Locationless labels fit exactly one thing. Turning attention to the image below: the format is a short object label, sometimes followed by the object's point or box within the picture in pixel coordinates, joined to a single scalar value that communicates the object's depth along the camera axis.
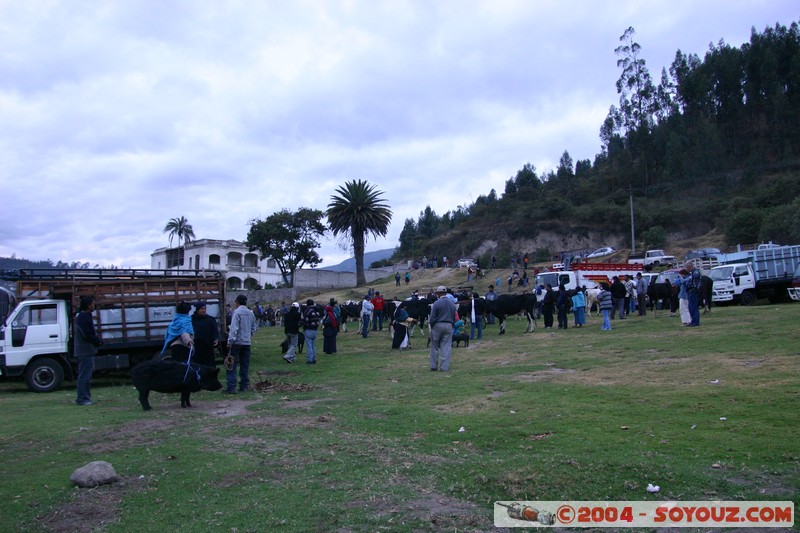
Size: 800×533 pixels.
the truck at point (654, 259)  45.16
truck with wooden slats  14.10
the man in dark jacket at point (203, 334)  11.33
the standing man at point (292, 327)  18.03
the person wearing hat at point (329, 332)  19.11
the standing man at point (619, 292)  23.55
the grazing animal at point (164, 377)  10.02
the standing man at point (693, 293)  17.91
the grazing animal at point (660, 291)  26.31
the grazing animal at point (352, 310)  36.15
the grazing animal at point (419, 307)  26.45
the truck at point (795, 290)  26.50
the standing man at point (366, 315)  26.92
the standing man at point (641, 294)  25.36
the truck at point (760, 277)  27.80
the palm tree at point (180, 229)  115.15
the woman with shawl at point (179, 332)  11.16
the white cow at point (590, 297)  28.03
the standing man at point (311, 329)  17.17
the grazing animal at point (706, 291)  21.29
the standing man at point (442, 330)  13.62
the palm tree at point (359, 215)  66.88
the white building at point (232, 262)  83.19
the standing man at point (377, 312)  28.97
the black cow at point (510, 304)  23.78
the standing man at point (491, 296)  24.90
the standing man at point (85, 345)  11.17
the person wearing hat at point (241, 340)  12.00
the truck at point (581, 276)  32.25
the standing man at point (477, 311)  21.48
